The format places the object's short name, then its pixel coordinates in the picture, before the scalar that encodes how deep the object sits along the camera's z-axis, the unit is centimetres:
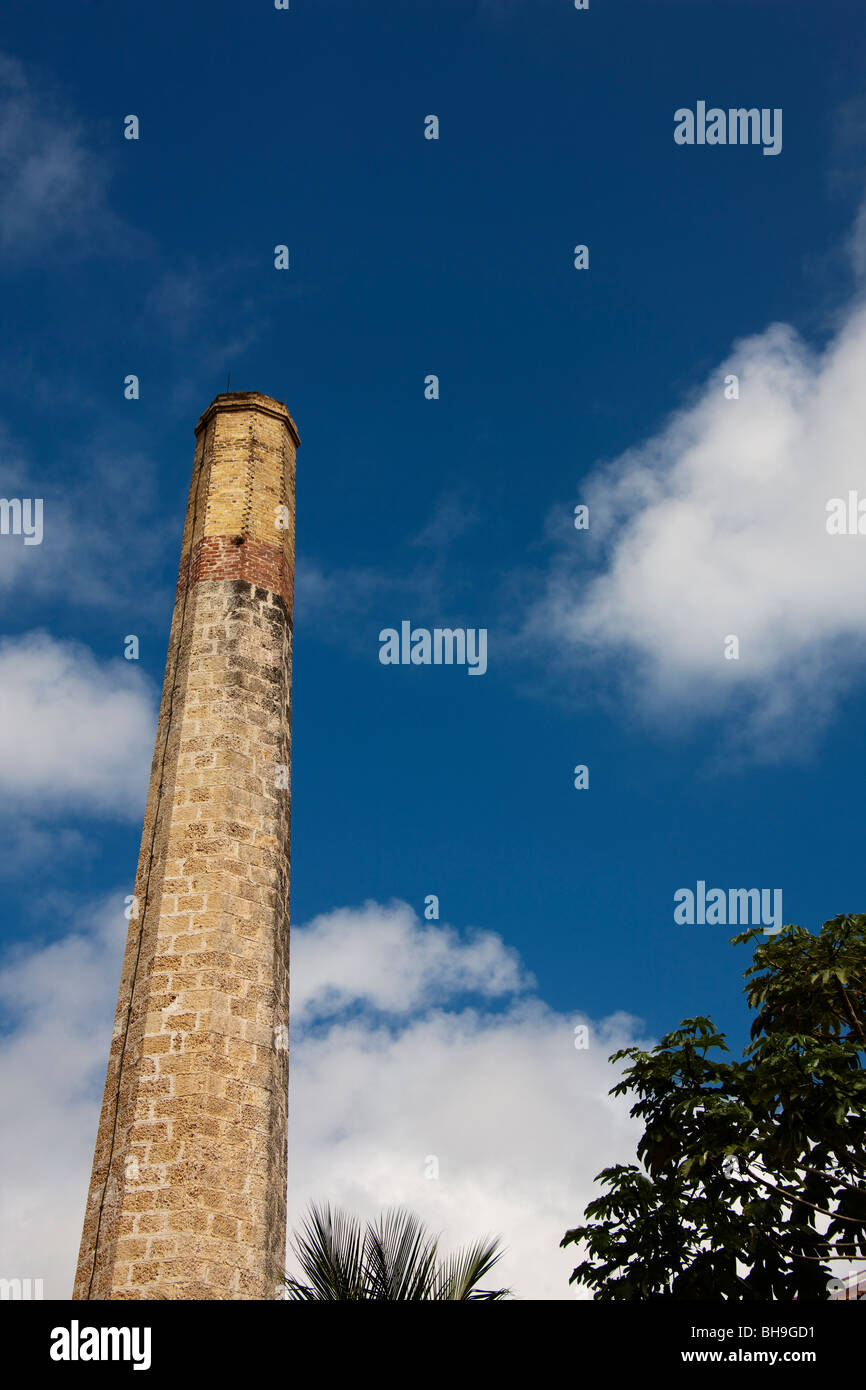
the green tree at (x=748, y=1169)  1015
